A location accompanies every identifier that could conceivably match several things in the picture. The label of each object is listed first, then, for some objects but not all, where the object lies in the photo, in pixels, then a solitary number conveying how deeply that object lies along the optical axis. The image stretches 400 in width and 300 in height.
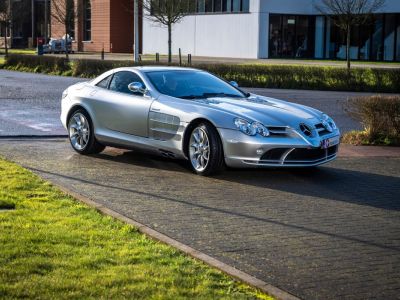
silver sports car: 9.27
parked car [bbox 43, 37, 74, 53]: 64.38
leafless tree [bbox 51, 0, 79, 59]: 47.34
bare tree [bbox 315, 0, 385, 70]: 35.00
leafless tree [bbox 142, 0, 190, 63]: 36.72
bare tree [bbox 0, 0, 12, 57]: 61.06
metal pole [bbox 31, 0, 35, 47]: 76.50
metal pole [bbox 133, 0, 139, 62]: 37.06
